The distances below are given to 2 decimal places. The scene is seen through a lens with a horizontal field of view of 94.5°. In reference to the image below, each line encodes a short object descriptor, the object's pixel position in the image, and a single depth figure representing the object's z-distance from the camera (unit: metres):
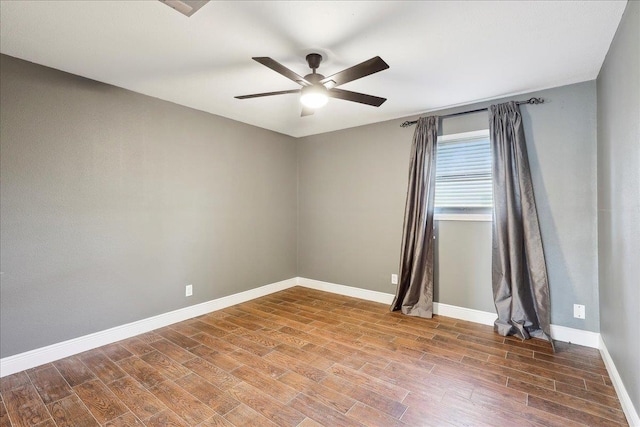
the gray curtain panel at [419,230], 3.45
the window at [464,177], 3.26
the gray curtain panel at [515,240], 2.84
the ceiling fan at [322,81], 1.93
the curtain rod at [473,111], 2.91
